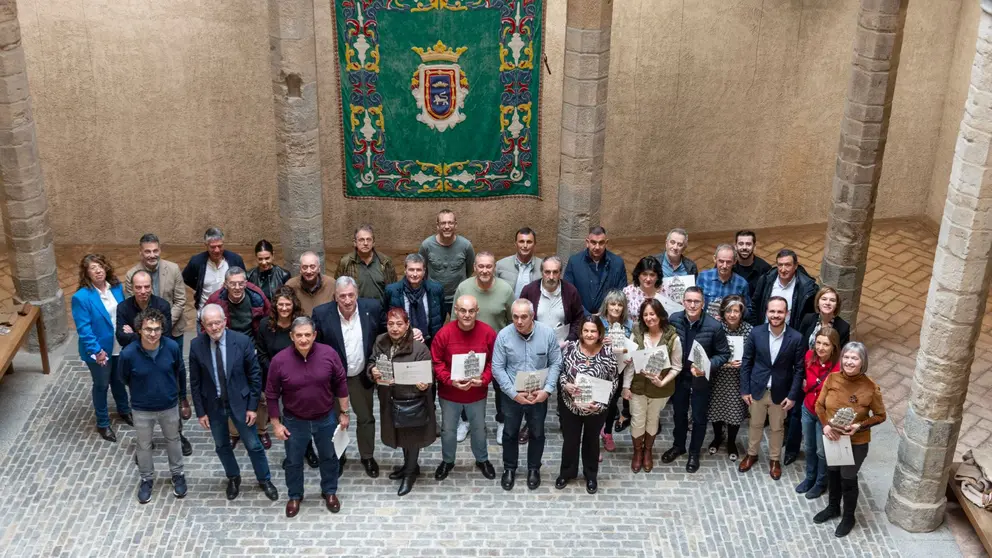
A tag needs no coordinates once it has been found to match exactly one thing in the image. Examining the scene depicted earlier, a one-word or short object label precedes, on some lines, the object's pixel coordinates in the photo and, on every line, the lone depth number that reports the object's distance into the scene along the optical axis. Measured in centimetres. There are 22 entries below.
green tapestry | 1244
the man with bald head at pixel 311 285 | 990
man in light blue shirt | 929
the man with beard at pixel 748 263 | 1055
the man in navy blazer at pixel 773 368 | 955
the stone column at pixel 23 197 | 1095
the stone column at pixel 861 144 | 1095
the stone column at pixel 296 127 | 1057
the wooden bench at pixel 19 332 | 1074
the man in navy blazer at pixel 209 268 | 1053
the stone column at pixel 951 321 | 830
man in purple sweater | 905
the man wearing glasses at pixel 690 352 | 966
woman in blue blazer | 1009
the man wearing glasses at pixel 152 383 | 915
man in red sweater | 937
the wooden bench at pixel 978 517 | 918
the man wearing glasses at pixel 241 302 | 973
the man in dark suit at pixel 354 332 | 953
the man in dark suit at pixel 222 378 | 913
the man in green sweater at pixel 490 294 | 1005
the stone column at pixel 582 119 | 1087
